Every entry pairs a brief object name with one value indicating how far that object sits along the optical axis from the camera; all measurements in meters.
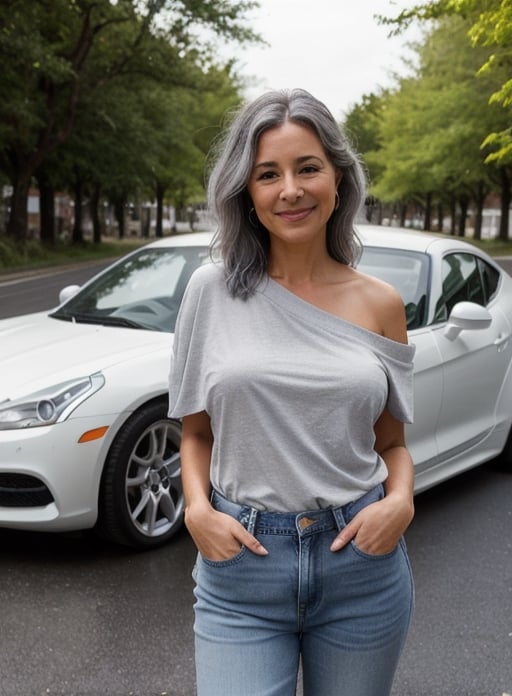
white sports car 4.11
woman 1.80
